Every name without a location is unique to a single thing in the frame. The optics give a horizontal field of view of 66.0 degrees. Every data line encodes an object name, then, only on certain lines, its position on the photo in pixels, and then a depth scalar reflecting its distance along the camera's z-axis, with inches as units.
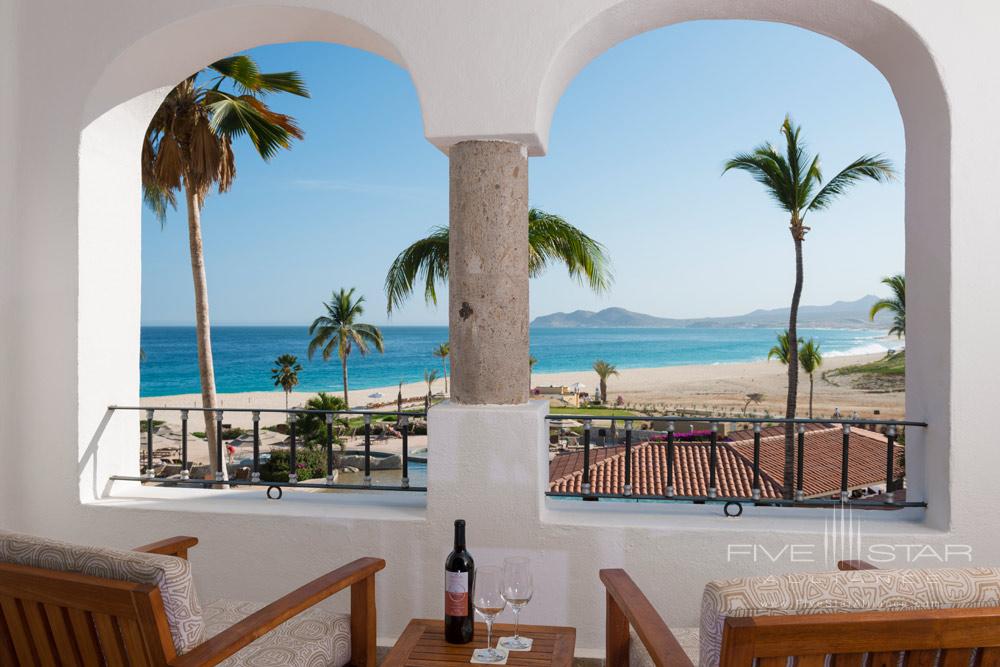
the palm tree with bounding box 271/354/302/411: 1224.4
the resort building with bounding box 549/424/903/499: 498.3
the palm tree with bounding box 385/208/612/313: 398.9
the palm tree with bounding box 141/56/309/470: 316.5
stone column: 121.5
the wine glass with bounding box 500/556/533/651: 79.4
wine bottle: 83.4
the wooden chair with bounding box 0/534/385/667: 67.2
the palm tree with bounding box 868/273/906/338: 815.7
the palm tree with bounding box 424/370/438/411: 1640.0
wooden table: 79.3
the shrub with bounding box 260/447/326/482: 850.1
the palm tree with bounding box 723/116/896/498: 591.8
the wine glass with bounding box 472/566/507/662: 78.3
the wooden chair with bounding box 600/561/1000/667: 57.1
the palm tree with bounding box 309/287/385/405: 1422.2
